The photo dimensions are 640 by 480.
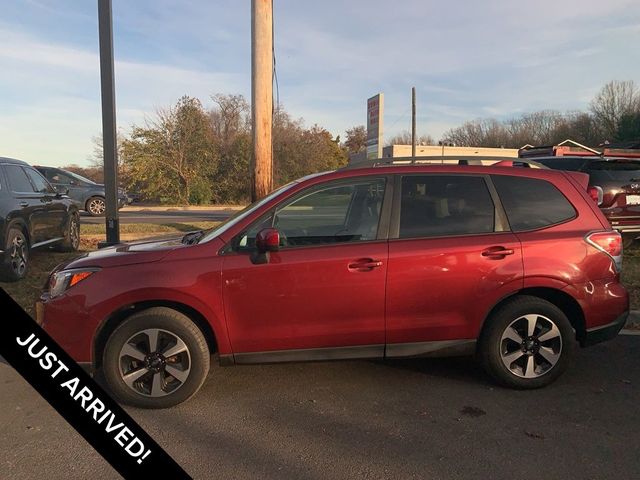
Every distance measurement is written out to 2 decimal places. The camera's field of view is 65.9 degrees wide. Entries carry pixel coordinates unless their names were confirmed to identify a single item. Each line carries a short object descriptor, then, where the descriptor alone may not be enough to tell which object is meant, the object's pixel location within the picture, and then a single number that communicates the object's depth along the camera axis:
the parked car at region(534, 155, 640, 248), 8.02
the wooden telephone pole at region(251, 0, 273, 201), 8.53
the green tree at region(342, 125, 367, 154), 69.25
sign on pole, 20.44
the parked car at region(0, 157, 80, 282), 6.70
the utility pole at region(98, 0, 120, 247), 7.38
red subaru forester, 3.53
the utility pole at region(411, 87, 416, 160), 26.62
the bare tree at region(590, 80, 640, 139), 59.82
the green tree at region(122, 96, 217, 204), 30.23
